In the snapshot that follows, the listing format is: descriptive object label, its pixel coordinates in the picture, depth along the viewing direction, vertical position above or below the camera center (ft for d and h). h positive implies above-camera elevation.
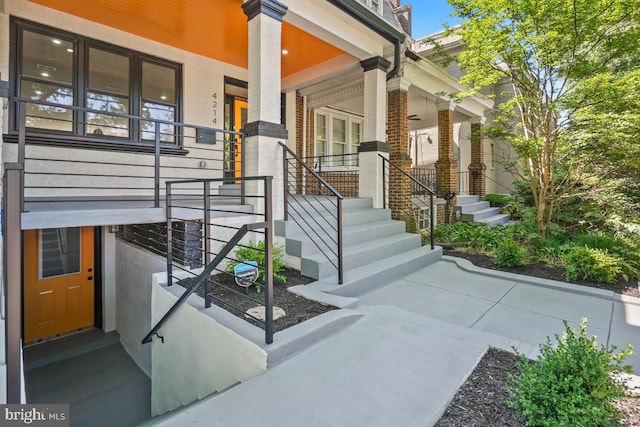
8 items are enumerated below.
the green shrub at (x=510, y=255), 17.34 -2.20
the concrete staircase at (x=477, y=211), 29.37 +0.28
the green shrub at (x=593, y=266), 15.07 -2.46
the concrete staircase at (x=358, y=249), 13.52 -1.70
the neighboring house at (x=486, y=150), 38.60 +7.89
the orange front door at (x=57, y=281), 17.39 -3.82
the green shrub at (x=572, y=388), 5.53 -3.16
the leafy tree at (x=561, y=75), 15.69 +7.82
